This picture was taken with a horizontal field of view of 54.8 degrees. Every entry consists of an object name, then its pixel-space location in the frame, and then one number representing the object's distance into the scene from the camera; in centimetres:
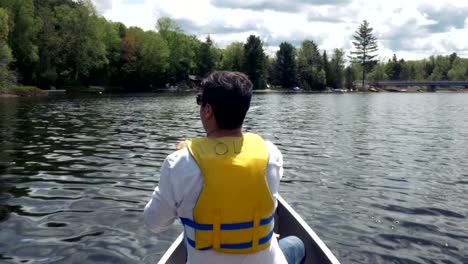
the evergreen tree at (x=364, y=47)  17012
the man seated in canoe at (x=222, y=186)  319
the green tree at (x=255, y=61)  13425
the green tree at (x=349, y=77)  16371
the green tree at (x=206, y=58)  12512
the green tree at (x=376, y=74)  17550
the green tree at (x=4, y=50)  6078
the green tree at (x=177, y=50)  11825
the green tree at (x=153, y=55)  10869
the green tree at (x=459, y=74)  19650
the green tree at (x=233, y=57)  13838
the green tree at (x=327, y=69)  15545
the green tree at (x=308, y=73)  14650
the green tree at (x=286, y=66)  14225
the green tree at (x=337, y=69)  15675
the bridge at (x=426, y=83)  16168
